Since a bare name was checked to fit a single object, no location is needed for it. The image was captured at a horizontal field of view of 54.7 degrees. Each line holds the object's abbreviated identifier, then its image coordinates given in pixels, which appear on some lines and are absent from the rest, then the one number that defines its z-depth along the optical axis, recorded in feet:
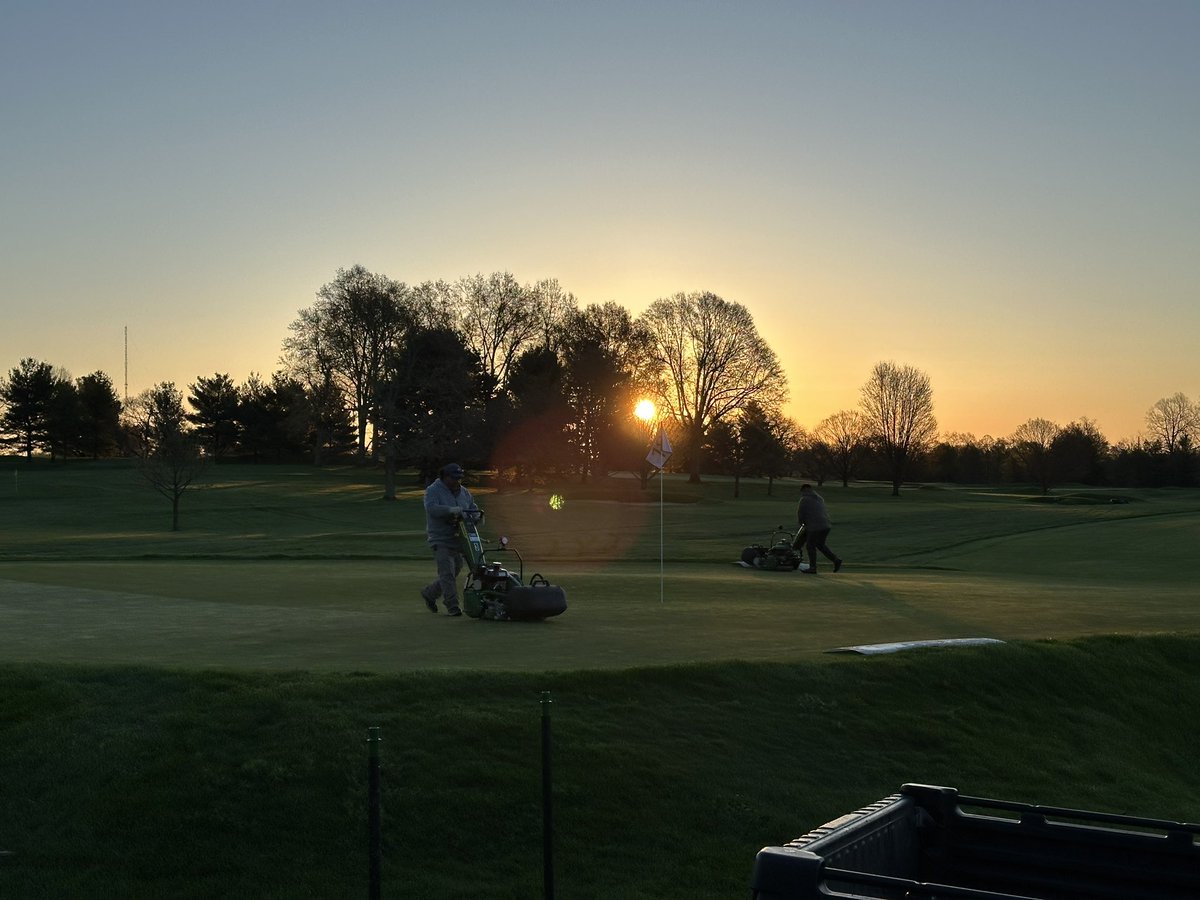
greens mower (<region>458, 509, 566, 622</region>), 53.47
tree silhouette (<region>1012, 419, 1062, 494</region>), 376.48
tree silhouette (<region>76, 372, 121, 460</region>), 403.13
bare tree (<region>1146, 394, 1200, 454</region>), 459.32
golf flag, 74.84
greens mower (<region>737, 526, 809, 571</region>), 98.69
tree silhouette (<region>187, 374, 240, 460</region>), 407.64
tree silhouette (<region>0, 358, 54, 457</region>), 386.93
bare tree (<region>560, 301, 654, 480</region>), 320.70
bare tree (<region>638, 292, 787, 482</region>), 334.85
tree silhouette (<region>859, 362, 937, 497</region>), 392.88
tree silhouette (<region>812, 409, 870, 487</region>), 408.87
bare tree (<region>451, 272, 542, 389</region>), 333.83
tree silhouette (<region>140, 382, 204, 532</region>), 200.44
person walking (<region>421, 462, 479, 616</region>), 56.39
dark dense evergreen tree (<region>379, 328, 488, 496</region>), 257.96
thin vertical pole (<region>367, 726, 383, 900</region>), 19.72
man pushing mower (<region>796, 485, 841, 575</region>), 95.04
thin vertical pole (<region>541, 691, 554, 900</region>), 22.04
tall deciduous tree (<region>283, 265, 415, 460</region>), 256.93
